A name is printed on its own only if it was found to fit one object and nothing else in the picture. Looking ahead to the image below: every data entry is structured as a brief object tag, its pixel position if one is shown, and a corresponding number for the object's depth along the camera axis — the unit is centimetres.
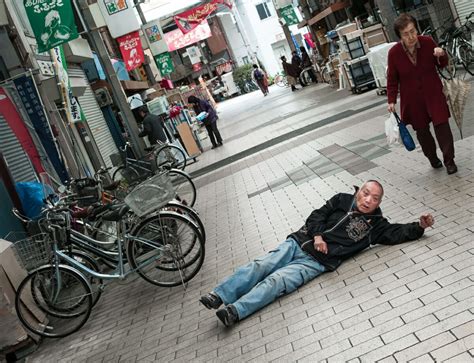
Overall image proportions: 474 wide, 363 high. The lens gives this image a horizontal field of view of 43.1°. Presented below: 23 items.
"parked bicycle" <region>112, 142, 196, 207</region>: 1053
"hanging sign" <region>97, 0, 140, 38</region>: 2000
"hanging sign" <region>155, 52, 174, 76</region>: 3300
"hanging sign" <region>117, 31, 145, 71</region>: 2262
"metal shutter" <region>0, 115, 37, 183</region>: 1070
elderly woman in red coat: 678
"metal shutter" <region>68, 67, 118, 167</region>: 1964
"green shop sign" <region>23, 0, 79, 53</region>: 1116
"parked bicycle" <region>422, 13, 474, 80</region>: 1376
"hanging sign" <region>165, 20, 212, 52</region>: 3222
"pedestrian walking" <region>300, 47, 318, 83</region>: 3340
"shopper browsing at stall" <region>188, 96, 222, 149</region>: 2028
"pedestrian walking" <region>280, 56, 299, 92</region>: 3381
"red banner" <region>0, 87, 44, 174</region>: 1109
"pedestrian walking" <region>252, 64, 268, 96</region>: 3922
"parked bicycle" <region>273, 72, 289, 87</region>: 4368
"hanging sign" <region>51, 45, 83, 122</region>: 1230
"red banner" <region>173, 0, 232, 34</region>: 2567
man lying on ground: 510
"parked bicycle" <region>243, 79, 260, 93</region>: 6050
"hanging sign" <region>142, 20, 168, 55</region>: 3153
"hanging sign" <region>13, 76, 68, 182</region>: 1181
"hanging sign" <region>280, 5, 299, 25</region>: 3425
